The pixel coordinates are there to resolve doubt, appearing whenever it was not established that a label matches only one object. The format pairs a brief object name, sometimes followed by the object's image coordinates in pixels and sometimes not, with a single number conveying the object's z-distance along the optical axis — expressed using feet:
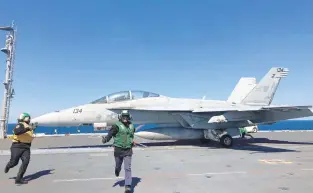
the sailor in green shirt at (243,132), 61.62
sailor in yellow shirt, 21.06
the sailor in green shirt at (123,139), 18.17
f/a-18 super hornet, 43.69
